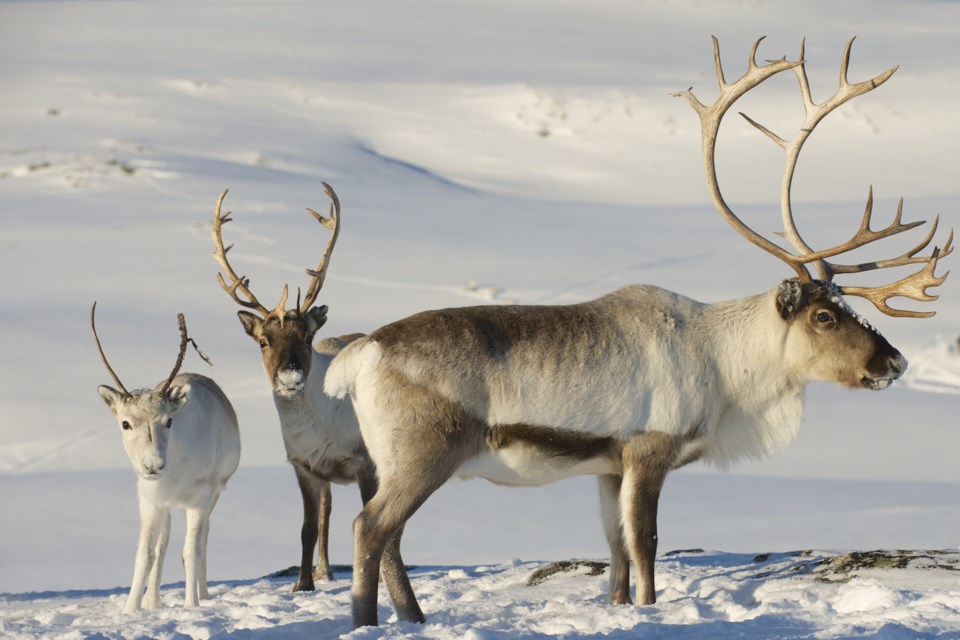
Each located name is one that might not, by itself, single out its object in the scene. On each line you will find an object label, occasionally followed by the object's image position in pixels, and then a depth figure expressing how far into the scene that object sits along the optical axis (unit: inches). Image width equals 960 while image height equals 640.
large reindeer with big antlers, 575.8
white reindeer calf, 663.1
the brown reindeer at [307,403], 654.5
